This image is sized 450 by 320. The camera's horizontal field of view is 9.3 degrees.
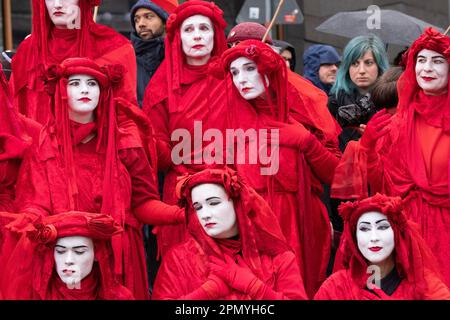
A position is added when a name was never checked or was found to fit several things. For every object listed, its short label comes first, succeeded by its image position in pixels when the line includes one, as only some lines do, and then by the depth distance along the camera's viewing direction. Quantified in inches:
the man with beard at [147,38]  620.6
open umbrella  676.2
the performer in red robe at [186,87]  575.6
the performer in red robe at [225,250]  489.2
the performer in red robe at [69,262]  485.1
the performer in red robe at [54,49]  575.6
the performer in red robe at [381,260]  492.8
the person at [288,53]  666.6
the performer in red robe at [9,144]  534.4
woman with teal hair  609.0
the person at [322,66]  677.1
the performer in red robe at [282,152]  561.2
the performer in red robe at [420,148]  545.0
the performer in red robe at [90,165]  521.0
